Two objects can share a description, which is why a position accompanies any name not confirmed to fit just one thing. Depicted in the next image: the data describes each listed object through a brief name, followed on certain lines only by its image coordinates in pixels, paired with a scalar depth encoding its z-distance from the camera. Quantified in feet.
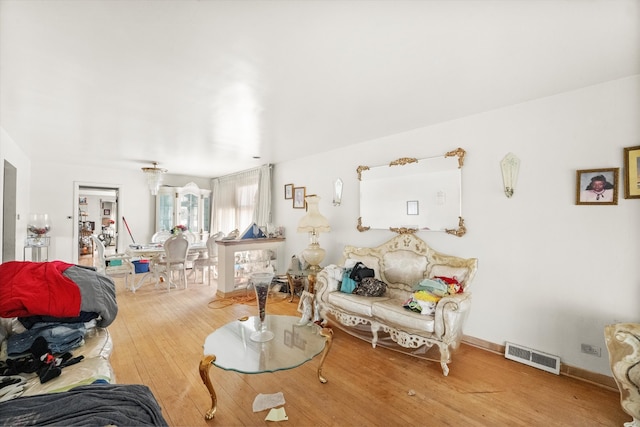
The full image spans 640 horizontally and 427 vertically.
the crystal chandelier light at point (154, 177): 16.79
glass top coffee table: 5.64
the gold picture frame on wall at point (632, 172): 6.61
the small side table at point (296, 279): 13.67
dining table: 15.35
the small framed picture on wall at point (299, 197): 15.94
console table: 14.53
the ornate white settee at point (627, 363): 5.45
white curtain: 18.26
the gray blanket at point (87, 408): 3.51
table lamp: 12.75
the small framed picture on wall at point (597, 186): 6.94
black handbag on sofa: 10.41
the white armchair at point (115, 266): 14.51
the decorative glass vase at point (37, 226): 15.11
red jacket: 5.87
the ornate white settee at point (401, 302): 7.62
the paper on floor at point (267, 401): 6.04
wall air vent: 7.54
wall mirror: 9.73
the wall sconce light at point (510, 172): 8.42
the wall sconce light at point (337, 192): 13.65
